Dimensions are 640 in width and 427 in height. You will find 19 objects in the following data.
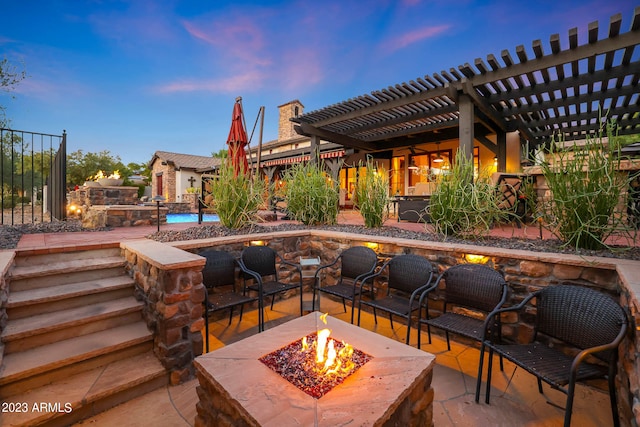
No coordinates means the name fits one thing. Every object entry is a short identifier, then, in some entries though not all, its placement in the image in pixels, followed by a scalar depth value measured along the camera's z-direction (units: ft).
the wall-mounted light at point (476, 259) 8.49
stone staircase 5.50
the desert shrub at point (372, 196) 13.21
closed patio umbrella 16.38
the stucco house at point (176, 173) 59.21
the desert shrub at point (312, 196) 14.62
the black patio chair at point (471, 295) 6.67
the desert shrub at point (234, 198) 11.80
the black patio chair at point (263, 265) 9.52
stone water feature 15.79
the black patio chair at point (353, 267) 9.39
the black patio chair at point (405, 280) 7.92
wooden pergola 12.71
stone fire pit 3.43
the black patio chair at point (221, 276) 8.54
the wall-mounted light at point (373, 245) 10.96
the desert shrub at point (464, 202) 9.83
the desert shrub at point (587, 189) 7.24
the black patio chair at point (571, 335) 4.64
